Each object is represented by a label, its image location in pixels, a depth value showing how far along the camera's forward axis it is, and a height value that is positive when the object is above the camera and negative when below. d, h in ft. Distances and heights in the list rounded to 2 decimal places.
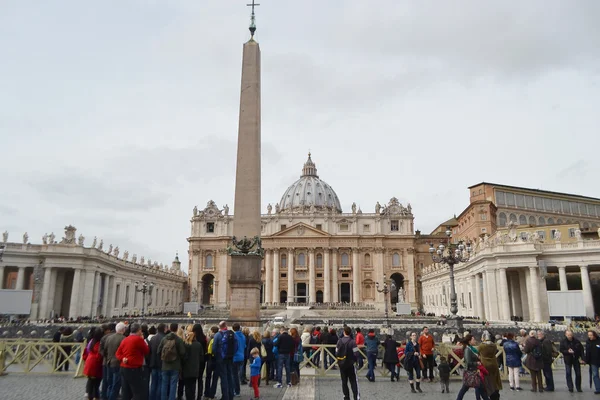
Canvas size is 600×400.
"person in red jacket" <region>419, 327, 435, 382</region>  38.04 -3.55
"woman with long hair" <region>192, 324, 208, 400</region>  29.17 -2.78
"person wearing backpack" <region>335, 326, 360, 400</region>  29.12 -3.38
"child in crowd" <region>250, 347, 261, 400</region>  30.55 -4.35
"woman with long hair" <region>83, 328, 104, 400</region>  28.22 -3.89
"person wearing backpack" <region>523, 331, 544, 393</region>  34.32 -3.89
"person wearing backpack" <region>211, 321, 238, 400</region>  28.22 -3.10
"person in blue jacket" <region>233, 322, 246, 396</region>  29.74 -3.21
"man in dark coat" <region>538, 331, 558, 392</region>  34.58 -3.69
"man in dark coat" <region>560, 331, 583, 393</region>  34.81 -3.51
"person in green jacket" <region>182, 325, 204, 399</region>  26.89 -3.28
